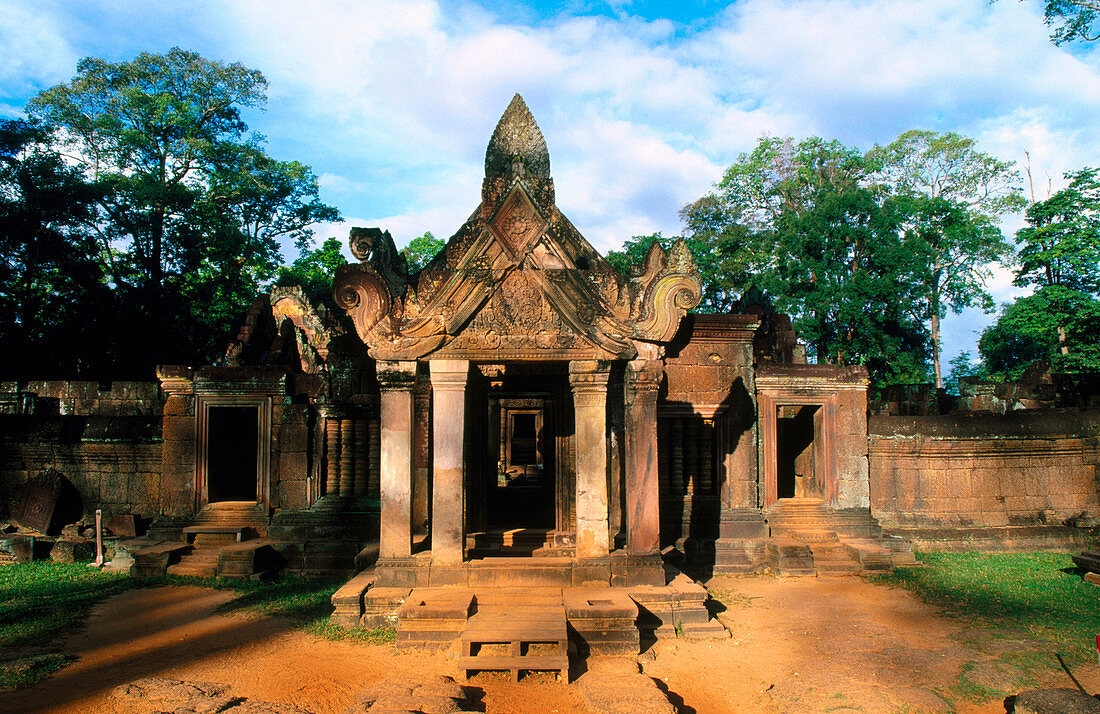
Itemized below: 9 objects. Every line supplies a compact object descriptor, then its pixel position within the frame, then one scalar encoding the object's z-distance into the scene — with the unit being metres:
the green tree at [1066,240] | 20.95
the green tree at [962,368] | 33.09
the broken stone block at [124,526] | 11.35
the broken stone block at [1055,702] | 4.36
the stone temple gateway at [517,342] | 6.77
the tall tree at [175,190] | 22.77
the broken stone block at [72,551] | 10.93
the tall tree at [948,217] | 25.36
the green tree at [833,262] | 24.39
